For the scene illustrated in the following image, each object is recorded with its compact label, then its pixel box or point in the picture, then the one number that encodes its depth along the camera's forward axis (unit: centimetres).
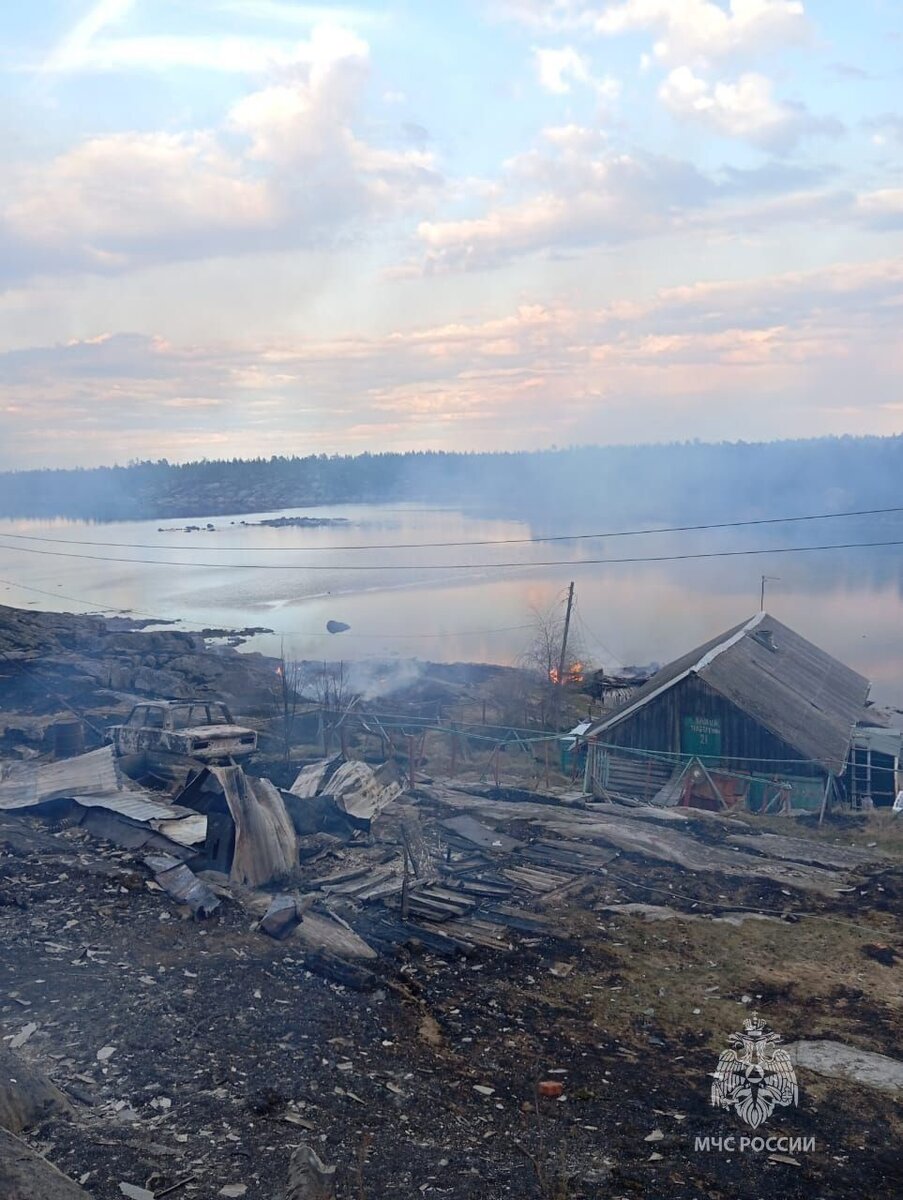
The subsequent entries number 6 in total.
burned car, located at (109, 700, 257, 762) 1598
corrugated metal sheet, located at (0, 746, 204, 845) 1265
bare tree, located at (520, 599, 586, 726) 2920
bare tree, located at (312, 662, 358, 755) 2209
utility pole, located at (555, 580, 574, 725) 2832
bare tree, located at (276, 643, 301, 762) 1917
